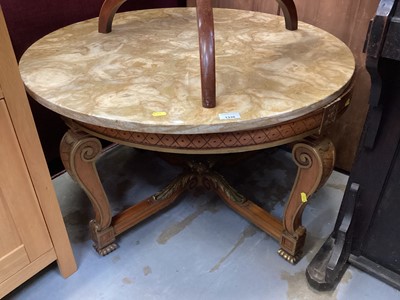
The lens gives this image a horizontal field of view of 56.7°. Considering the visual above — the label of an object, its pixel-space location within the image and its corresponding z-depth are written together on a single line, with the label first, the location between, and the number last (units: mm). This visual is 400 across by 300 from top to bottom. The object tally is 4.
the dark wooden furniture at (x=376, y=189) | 791
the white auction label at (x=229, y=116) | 867
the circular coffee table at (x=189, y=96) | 906
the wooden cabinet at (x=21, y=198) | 897
